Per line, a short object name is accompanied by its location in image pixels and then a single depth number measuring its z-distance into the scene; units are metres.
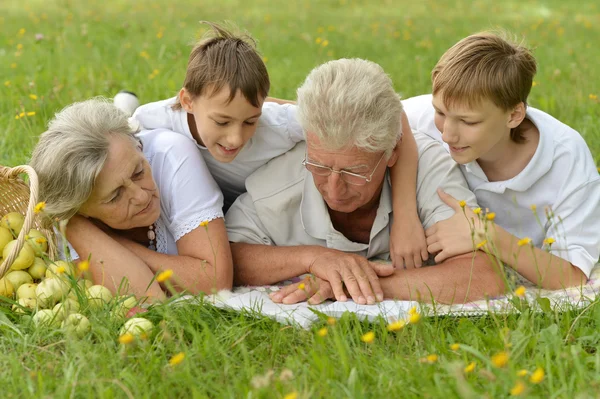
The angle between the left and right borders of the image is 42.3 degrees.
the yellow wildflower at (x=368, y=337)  2.61
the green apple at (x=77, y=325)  2.89
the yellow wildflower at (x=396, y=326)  2.65
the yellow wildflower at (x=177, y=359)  2.43
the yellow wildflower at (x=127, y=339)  2.47
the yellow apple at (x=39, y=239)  3.49
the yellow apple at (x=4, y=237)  3.66
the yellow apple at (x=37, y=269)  3.62
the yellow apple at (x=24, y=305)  3.27
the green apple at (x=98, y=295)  3.19
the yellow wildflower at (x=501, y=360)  2.24
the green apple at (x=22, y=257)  3.57
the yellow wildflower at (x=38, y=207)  3.16
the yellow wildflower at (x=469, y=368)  2.46
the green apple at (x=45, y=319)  3.09
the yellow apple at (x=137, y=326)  2.93
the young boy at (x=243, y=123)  3.60
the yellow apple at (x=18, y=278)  3.52
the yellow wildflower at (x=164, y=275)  2.62
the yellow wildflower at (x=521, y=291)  2.73
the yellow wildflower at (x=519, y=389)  2.03
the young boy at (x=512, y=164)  3.54
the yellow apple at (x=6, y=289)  3.48
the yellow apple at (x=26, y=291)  3.39
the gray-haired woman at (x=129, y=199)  3.40
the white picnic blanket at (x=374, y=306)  3.15
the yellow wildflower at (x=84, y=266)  2.83
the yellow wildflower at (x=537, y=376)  2.22
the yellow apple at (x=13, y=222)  3.73
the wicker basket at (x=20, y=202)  3.23
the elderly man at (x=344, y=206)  3.30
